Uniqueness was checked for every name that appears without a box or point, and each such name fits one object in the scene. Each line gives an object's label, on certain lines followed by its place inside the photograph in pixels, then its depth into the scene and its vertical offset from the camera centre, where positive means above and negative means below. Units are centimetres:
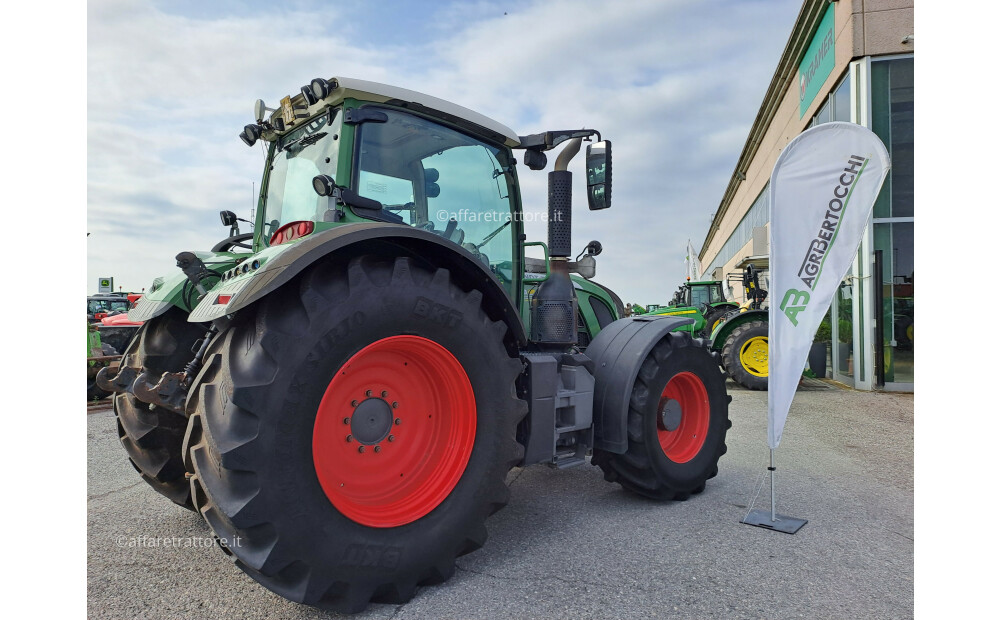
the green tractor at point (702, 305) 1225 +12
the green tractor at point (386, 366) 232 -27
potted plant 1141 -92
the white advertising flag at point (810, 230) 371 +50
